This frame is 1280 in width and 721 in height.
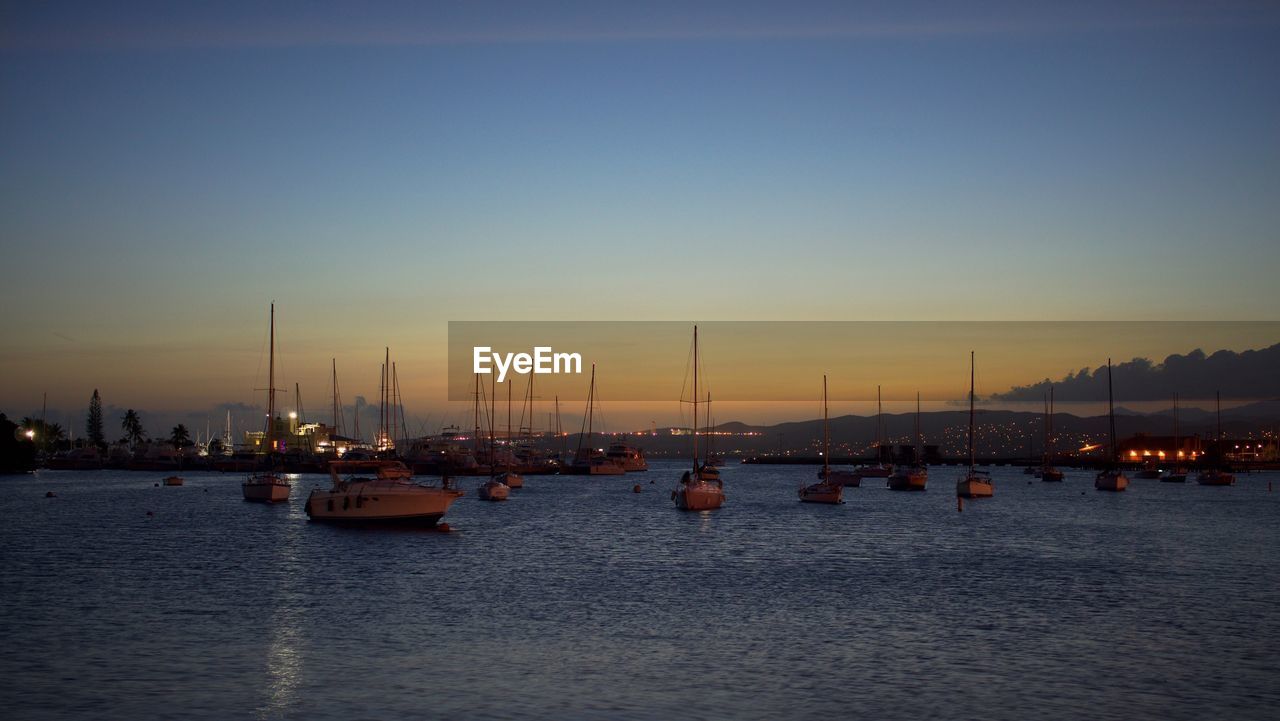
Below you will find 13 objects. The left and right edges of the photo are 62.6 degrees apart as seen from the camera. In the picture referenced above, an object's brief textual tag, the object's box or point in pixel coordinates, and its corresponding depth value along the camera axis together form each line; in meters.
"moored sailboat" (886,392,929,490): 130.75
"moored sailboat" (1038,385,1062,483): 175.25
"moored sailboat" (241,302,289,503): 91.56
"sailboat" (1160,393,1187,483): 170.18
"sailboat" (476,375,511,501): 101.06
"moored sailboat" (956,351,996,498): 110.56
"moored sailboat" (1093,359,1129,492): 130.88
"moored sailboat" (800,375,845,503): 98.50
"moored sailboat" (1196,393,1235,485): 158.64
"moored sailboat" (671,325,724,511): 84.25
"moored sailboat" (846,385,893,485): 194.00
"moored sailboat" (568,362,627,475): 190.38
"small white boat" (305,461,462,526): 60.28
